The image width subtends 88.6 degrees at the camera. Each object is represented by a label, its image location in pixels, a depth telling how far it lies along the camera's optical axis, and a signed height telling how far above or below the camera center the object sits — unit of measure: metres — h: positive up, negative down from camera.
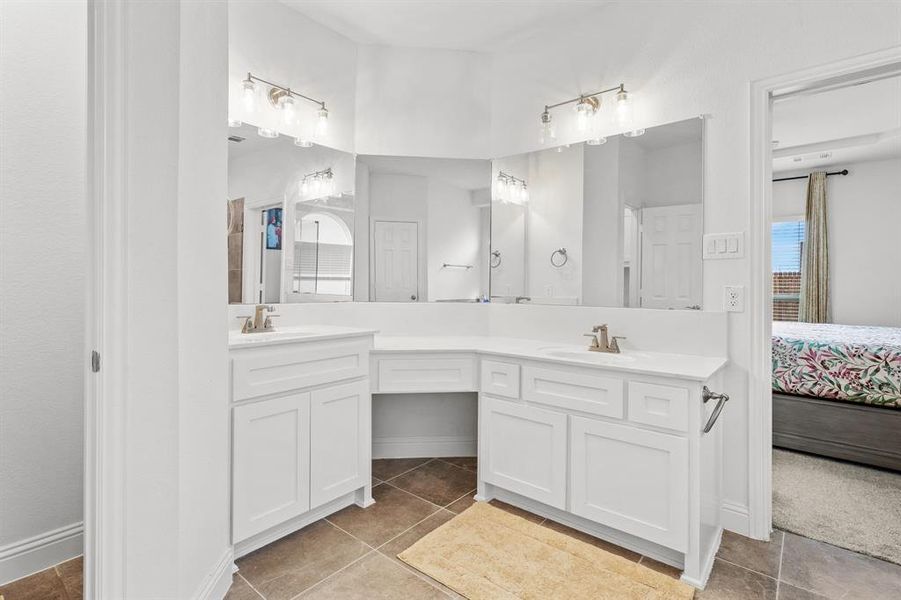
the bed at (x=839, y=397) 2.82 -0.61
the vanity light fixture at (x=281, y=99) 2.39 +1.08
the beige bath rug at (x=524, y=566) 1.68 -1.05
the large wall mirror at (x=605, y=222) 2.30 +0.45
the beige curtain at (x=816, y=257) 5.46 +0.55
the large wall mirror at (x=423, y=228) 2.90 +0.46
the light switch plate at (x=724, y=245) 2.11 +0.26
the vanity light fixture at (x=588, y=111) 2.46 +1.06
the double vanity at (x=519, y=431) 1.78 -0.56
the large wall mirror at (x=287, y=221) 2.42 +0.44
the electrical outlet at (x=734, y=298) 2.11 +0.02
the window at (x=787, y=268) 5.80 +0.44
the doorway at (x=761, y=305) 2.06 -0.01
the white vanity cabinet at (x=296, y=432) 1.82 -0.58
